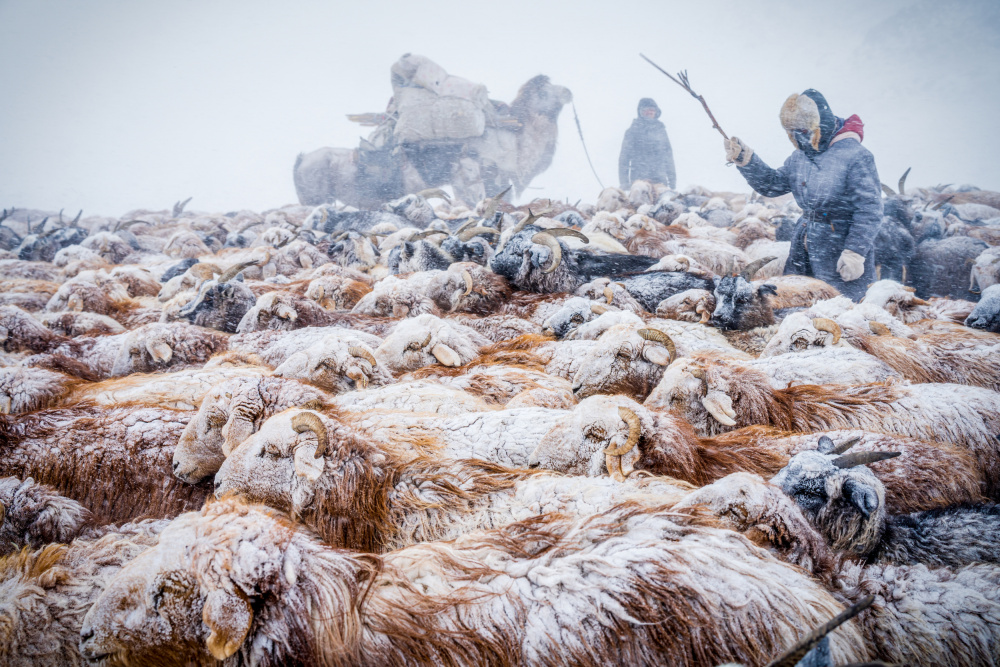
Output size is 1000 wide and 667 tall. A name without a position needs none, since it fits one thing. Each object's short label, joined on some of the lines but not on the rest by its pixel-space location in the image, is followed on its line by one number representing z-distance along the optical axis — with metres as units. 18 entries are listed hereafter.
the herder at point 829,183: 5.28
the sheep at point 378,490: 2.39
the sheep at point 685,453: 2.54
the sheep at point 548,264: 6.64
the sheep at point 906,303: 5.48
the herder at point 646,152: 18.20
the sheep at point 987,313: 4.60
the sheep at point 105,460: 3.02
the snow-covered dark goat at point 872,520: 2.09
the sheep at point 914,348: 3.91
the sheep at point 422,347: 4.60
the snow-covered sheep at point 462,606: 1.56
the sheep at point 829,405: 3.03
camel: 22.00
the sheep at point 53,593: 1.78
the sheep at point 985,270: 6.59
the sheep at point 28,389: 3.97
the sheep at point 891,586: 1.61
